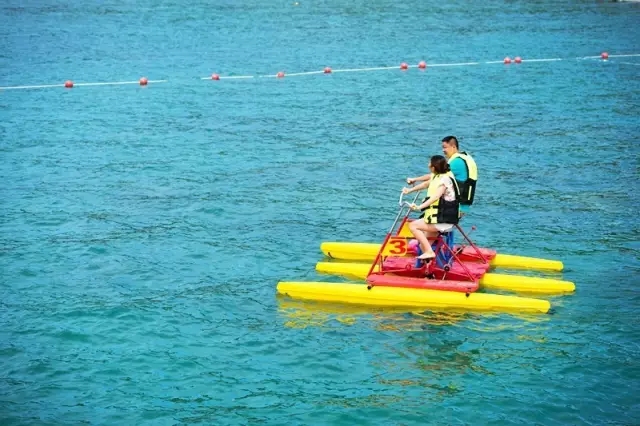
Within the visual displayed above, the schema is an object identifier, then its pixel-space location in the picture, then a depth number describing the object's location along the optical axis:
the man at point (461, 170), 18.69
